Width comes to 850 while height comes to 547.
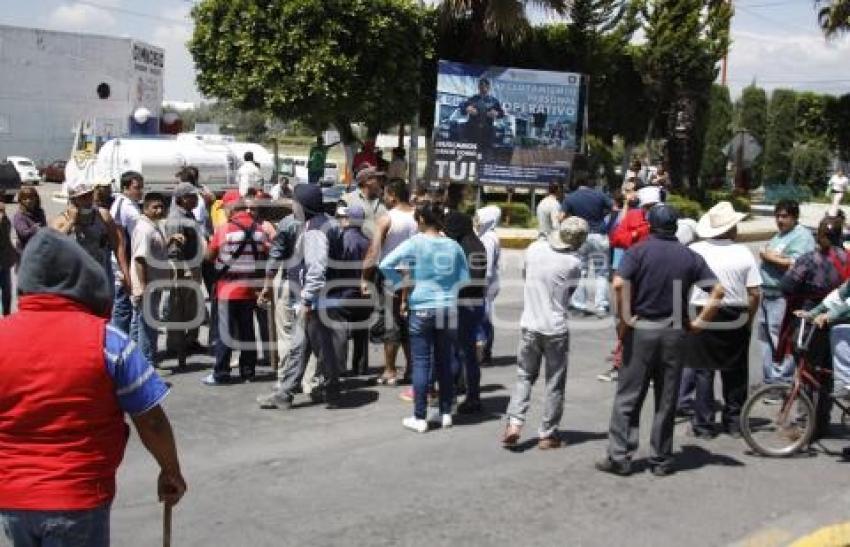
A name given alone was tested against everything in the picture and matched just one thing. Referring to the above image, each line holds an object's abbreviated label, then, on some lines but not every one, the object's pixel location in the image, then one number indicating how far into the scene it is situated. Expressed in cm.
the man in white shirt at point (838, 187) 2520
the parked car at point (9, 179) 3303
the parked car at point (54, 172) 4603
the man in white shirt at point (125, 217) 856
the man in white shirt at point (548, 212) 1266
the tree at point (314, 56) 2009
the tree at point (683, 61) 2570
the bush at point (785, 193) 3862
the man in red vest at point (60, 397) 310
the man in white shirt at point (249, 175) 1594
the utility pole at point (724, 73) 3451
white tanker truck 2408
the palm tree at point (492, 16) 2095
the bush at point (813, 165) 4519
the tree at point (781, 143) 4616
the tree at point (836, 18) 3012
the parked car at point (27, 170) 4015
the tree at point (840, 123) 4250
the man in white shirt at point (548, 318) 666
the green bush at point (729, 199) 2816
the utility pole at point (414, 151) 2208
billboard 2072
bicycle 682
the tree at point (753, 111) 4725
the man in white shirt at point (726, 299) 696
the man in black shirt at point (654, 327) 629
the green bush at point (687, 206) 2349
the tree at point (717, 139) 3628
